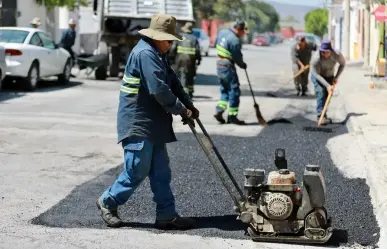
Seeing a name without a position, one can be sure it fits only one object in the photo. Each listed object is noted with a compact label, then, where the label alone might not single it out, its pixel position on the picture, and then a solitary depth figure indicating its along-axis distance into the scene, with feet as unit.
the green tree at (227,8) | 265.34
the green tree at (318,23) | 291.38
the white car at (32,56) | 68.39
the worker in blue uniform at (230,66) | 50.21
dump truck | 80.23
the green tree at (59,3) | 120.11
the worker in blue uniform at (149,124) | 23.93
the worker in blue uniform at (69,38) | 90.07
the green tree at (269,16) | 484.74
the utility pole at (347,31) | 140.46
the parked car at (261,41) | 329.11
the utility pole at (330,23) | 191.88
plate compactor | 23.16
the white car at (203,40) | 169.37
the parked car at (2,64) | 64.06
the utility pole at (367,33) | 122.83
